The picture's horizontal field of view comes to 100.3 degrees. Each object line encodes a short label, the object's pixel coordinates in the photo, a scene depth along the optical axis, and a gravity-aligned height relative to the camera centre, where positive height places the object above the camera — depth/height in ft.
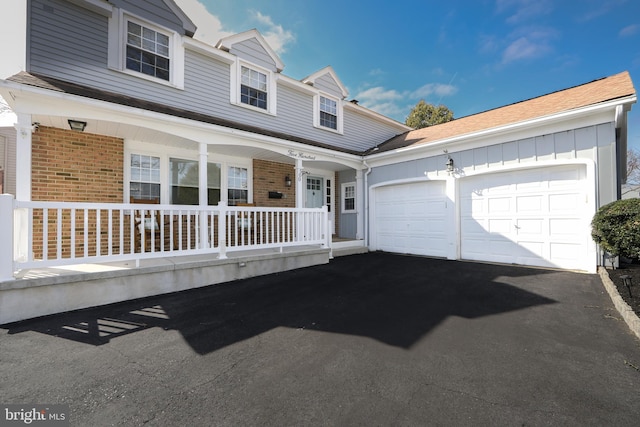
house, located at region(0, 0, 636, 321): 16.29 +5.08
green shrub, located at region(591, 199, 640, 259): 14.53 -0.75
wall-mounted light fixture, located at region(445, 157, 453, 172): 24.48 +4.63
